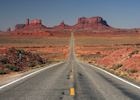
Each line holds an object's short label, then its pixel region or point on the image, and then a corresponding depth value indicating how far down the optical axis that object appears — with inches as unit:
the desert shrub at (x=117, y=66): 1301.1
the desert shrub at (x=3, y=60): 1314.2
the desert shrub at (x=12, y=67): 1191.6
